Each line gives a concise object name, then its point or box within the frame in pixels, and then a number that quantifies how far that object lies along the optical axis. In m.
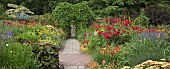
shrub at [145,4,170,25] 9.32
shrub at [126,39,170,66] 4.14
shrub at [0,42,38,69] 3.91
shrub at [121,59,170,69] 3.10
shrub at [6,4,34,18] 11.15
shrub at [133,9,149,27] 8.66
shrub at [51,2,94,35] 9.67
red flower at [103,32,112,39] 6.19
